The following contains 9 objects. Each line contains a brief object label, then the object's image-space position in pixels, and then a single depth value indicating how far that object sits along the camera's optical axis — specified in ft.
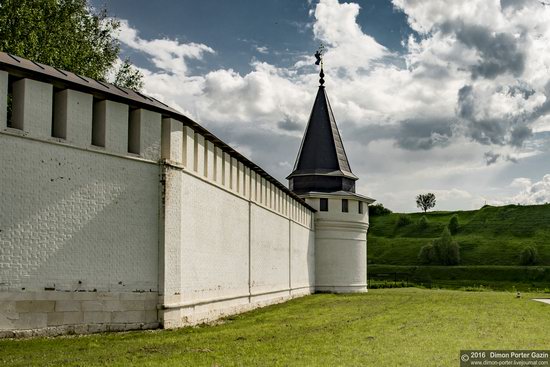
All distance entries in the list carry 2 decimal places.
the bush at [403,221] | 316.83
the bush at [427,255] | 243.40
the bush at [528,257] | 234.17
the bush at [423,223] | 310.65
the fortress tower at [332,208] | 125.29
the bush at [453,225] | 299.99
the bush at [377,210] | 347.56
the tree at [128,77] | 113.29
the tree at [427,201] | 418.72
